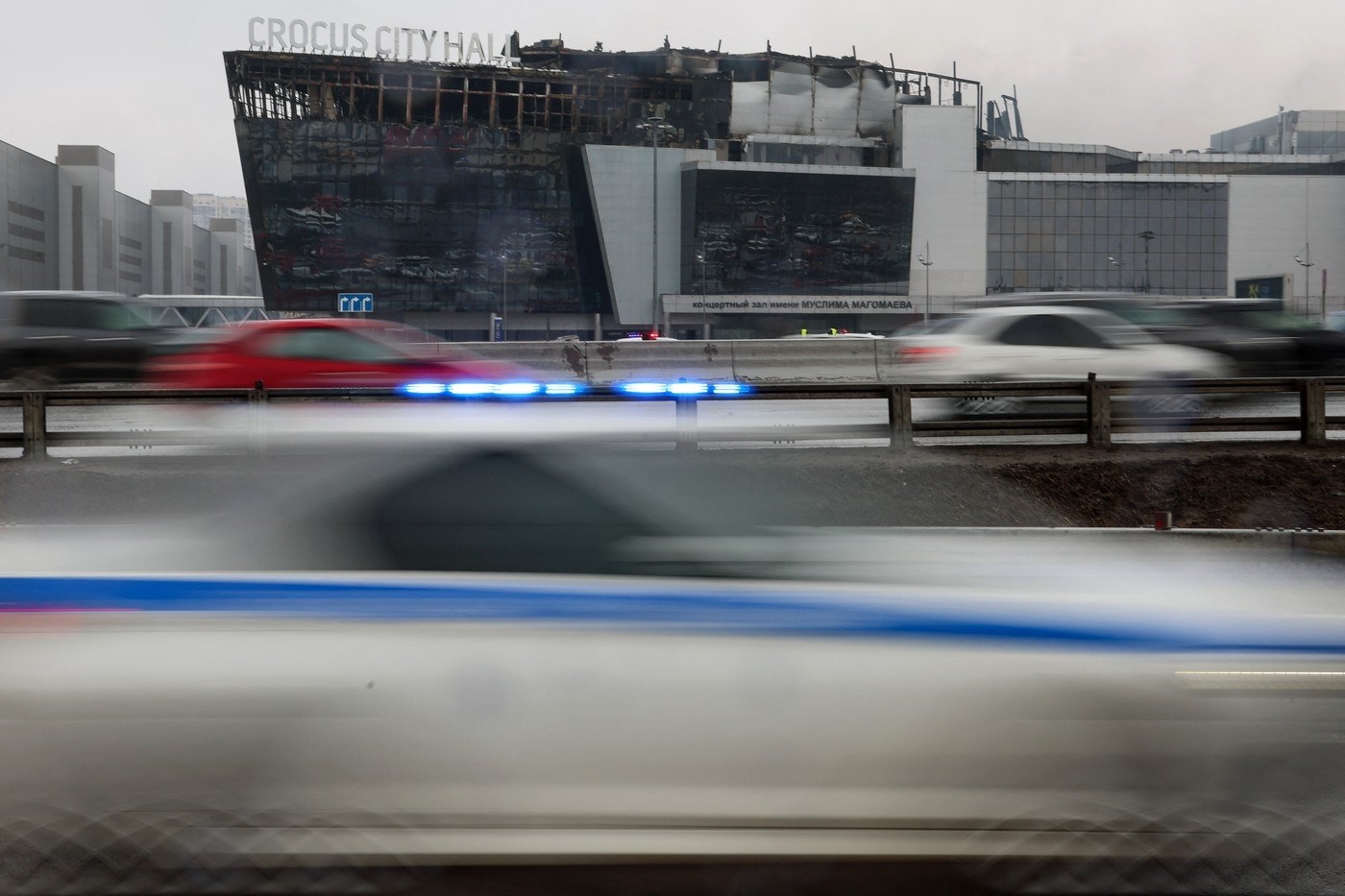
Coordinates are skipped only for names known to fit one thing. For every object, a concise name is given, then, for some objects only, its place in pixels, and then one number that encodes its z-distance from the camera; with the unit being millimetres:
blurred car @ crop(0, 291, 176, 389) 19609
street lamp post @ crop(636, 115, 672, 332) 89094
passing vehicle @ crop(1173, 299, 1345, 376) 18156
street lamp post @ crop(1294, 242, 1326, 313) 95719
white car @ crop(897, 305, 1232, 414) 15906
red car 14516
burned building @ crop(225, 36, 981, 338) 84812
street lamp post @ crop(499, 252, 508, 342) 88312
